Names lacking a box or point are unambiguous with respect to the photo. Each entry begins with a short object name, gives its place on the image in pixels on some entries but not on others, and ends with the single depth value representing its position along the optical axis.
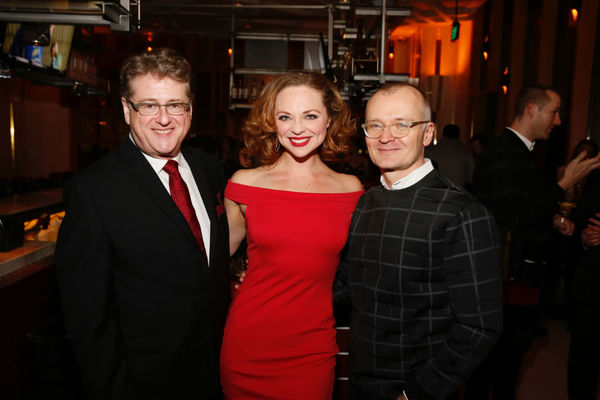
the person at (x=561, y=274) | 4.79
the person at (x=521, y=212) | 2.65
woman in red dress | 1.88
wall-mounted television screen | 4.03
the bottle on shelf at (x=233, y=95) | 6.05
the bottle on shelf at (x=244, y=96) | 6.24
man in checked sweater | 1.44
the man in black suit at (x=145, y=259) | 1.50
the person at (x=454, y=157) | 5.69
